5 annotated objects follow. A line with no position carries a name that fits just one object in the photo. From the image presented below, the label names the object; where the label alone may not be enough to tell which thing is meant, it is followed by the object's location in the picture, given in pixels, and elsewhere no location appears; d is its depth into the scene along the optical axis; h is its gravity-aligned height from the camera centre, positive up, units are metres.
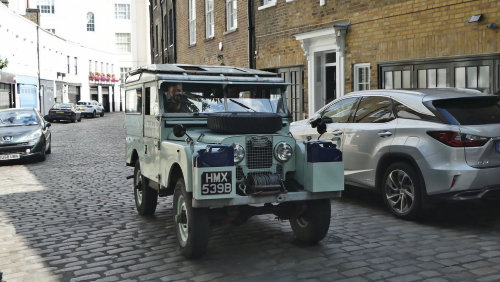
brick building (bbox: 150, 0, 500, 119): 10.09 +1.50
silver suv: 6.42 -0.45
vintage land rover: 5.22 -0.45
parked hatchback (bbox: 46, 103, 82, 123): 39.25 -0.04
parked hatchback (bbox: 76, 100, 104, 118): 48.31 +0.21
